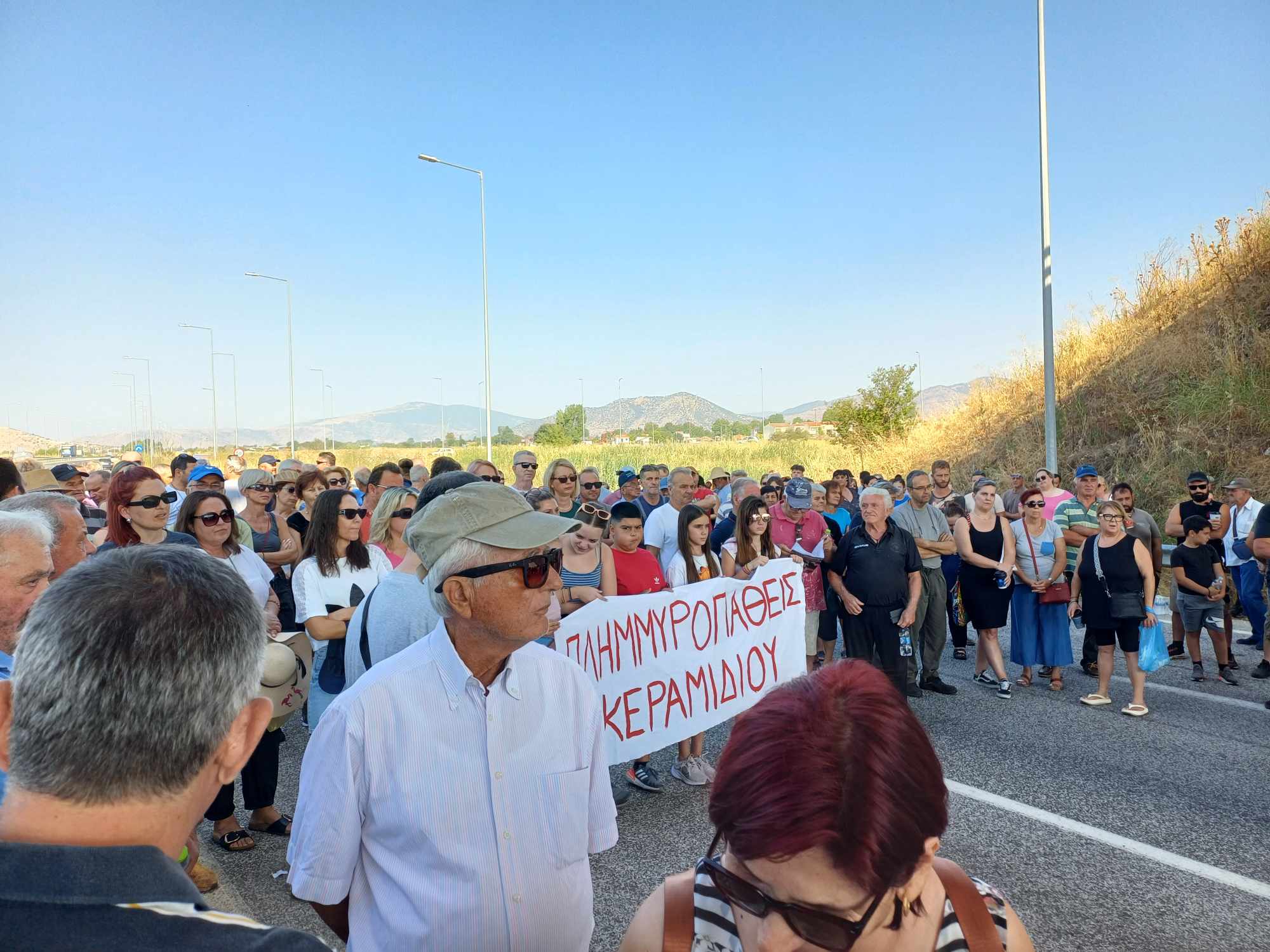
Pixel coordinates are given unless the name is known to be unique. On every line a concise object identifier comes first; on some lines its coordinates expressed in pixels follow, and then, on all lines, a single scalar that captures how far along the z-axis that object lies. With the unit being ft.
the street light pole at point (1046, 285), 47.55
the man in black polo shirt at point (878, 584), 23.25
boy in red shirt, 19.80
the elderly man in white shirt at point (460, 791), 6.74
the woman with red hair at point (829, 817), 4.42
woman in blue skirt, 25.86
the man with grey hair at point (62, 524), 11.65
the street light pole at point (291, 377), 126.62
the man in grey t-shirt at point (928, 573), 26.45
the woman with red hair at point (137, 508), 16.39
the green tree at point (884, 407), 99.60
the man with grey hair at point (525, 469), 36.65
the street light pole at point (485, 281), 81.35
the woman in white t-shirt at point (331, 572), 15.64
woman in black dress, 26.21
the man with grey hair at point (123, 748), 3.26
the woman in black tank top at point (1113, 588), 23.20
